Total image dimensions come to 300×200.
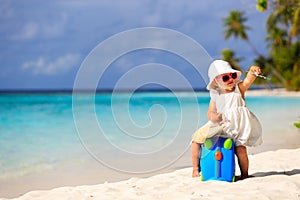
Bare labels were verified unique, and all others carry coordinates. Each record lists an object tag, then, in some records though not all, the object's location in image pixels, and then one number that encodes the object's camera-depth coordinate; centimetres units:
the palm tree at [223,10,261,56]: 3819
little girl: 414
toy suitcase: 407
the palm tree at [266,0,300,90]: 3331
